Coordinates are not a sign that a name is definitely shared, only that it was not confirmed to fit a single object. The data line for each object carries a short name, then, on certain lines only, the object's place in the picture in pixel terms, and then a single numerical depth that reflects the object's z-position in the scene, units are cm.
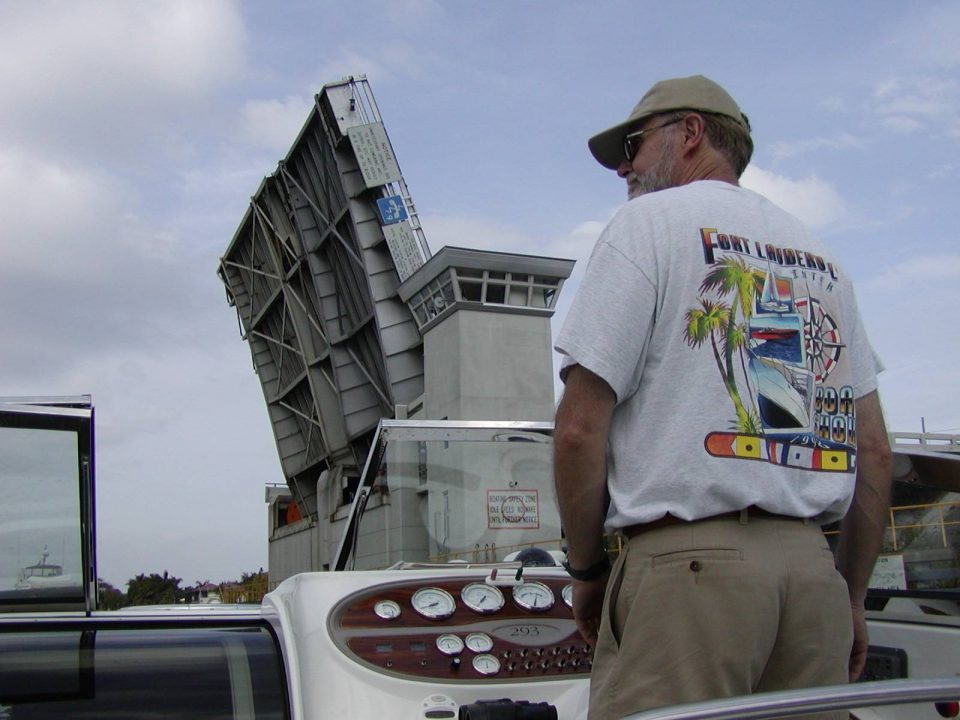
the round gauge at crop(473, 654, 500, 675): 282
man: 157
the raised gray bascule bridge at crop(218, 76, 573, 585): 2328
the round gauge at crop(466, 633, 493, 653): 290
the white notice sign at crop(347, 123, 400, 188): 2672
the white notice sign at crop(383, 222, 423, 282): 2653
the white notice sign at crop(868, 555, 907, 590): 276
